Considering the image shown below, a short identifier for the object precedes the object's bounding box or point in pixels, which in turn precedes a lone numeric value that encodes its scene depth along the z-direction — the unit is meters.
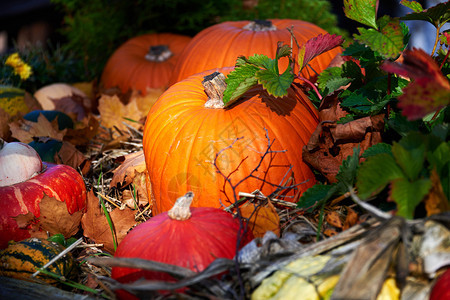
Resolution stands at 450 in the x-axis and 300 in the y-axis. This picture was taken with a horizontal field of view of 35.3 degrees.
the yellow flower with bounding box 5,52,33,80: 1.72
